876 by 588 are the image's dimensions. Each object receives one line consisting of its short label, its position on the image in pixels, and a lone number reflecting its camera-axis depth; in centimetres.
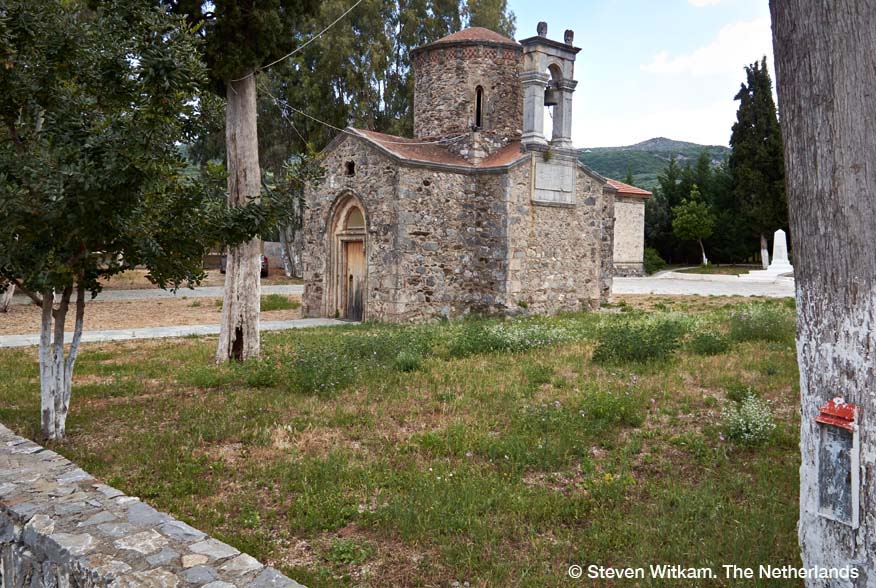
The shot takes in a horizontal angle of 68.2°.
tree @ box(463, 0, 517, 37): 2995
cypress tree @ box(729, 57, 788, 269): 3397
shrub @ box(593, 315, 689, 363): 916
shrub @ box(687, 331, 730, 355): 972
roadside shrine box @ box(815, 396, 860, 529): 286
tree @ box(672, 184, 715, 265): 3859
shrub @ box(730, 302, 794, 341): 1079
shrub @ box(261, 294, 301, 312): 1967
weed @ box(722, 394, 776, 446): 567
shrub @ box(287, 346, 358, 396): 792
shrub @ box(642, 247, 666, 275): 3809
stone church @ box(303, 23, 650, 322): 1519
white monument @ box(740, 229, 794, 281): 2808
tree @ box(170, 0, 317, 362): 946
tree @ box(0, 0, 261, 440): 519
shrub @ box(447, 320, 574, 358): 1034
